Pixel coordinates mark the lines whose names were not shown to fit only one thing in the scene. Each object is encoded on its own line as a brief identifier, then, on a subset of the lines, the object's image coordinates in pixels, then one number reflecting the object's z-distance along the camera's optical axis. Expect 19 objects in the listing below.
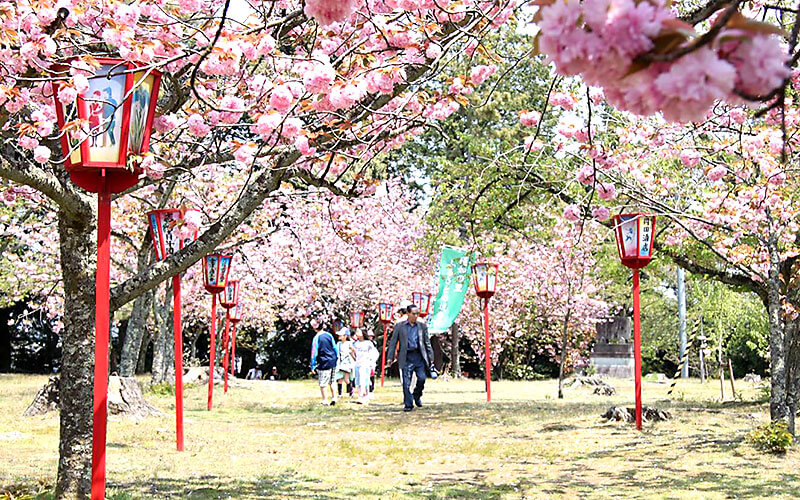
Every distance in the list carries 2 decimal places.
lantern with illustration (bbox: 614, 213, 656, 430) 9.21
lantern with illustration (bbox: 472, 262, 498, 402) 13.72
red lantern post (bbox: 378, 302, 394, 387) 19.30
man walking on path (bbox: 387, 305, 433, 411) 11.76
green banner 16.49
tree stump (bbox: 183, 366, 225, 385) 20.28
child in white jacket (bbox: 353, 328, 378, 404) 13.62
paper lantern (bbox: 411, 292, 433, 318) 19.45
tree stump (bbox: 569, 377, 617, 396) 16.19
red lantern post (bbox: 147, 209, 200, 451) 6.77
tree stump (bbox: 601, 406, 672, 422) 9.45
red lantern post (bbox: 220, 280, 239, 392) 13.86
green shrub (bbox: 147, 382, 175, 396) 15.35
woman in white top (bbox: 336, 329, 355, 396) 14.51
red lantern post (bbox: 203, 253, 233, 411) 10.95
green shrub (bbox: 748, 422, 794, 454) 6.82
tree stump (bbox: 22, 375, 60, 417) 10.15
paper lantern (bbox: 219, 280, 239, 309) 13.86
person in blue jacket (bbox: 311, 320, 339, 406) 12.93
